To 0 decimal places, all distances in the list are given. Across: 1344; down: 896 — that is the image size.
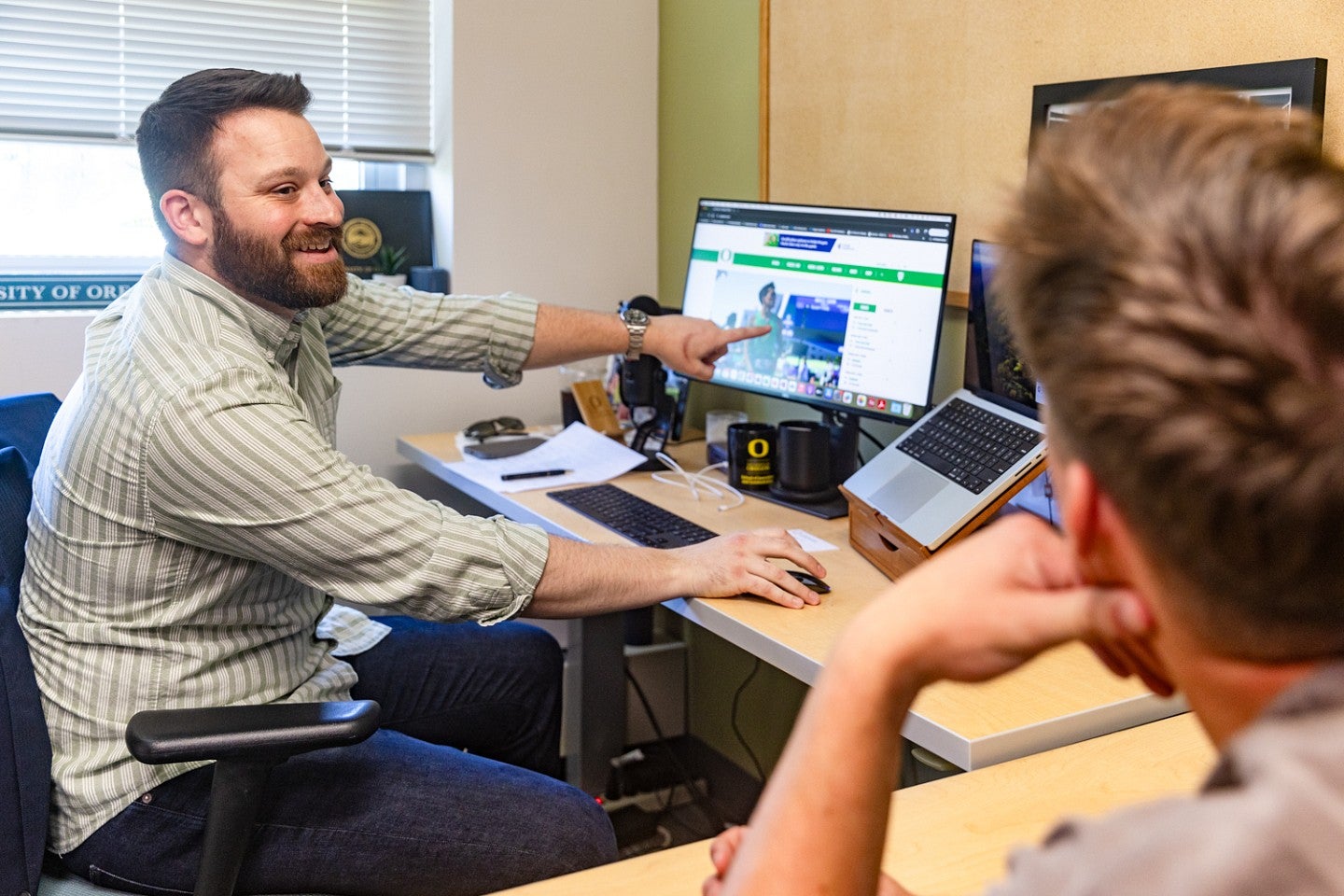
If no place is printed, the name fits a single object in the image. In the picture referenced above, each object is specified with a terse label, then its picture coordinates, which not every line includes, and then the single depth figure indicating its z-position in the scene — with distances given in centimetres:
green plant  281
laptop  156
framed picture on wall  148
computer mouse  161
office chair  125
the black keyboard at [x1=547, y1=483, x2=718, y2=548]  186
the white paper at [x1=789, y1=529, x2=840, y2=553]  182
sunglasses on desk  266
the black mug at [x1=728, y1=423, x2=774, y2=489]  213
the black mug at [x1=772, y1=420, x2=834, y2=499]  203
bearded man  143
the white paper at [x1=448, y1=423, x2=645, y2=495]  228
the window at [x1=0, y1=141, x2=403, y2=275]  261
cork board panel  162
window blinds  251
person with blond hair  47
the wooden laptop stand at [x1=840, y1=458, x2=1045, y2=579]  155
